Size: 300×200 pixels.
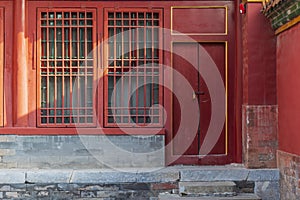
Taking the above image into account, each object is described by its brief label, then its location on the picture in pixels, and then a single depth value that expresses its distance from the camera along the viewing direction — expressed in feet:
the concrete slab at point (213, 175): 28.09
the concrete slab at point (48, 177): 27.68
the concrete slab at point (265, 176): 28.17
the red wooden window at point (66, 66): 29.91
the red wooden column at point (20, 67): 29.60
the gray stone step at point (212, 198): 26.71
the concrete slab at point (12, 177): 27.58
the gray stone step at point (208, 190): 27.17
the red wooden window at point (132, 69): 30.09
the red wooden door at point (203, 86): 30.48
